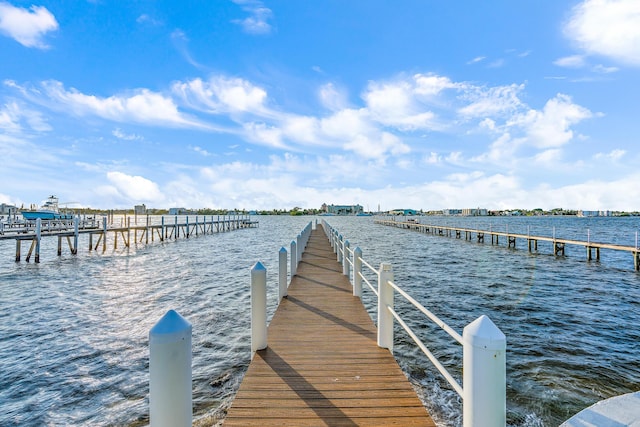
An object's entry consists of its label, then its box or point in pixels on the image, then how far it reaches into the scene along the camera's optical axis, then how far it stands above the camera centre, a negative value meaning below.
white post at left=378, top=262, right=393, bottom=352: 4.55 -1.23
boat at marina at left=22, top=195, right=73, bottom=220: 43.38 +0.29
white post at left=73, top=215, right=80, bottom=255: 25.20 -1.16
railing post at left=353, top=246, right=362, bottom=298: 7.47 -1.48
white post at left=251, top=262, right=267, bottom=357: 4.41 -1.18
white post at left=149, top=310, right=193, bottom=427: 1.92 -0.93
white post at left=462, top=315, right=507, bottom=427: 1.96 -0.96
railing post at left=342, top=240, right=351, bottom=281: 9.98 -1.48
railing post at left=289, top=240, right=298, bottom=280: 9.98 -1.23
